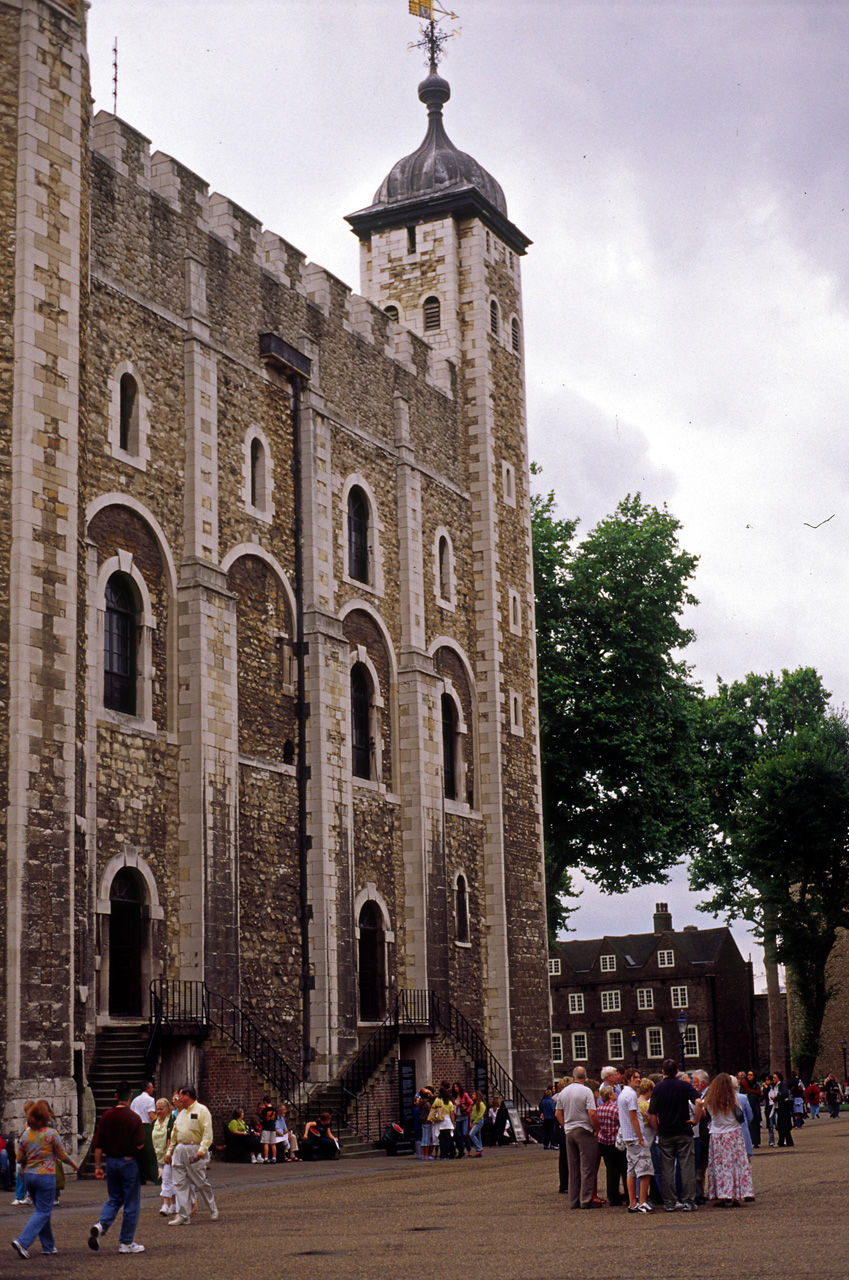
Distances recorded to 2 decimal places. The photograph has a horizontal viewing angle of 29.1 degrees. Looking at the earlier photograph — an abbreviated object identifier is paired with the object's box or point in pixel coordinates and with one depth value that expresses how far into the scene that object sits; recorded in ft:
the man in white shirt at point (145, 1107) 66.85
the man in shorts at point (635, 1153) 50.93
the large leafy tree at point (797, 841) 154.81
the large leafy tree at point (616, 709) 135.44
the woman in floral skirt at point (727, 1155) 51.44
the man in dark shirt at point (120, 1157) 43.42
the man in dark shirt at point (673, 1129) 51.34
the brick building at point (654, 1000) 242.58
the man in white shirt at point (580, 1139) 52.60
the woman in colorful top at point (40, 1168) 40.32
